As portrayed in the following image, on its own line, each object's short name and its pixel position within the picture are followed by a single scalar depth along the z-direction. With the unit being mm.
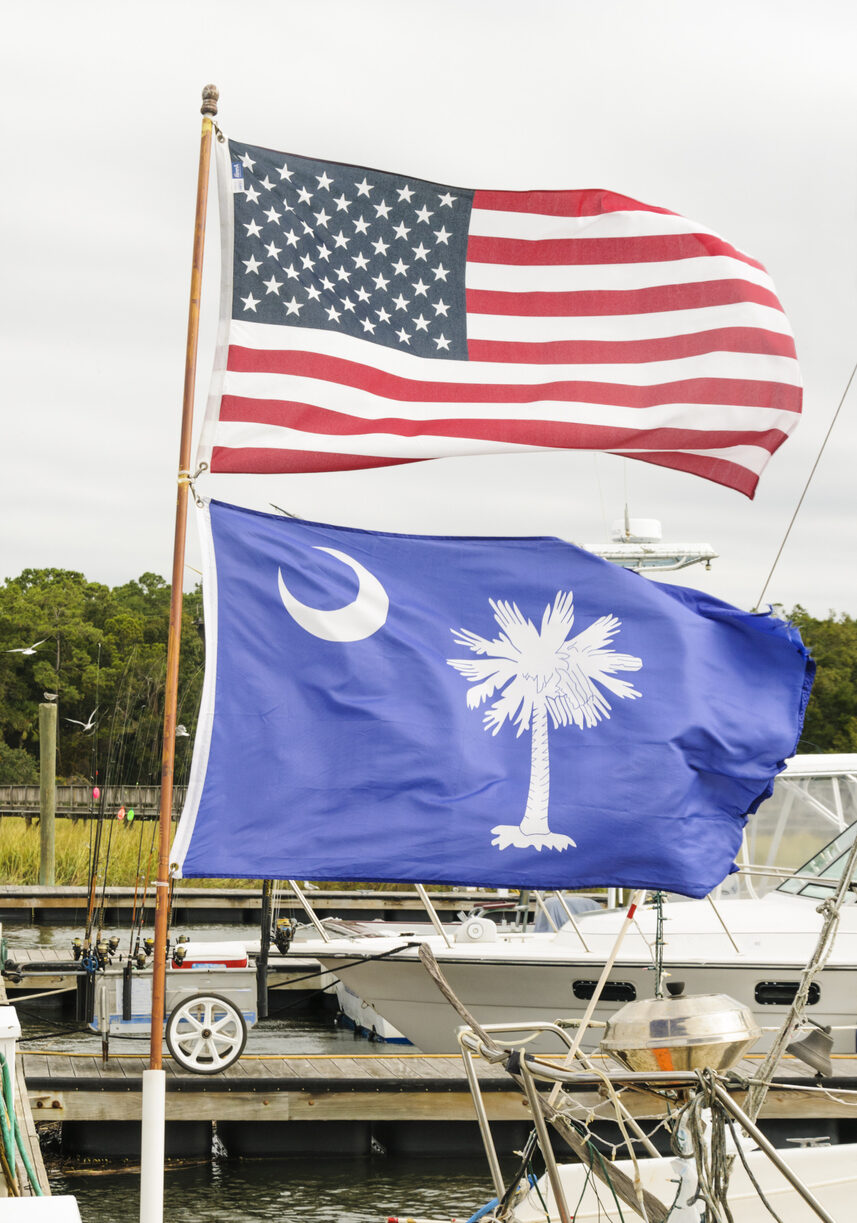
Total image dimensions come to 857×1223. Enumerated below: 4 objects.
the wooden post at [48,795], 29266
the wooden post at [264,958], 13109
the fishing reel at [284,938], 14750
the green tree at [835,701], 64375
